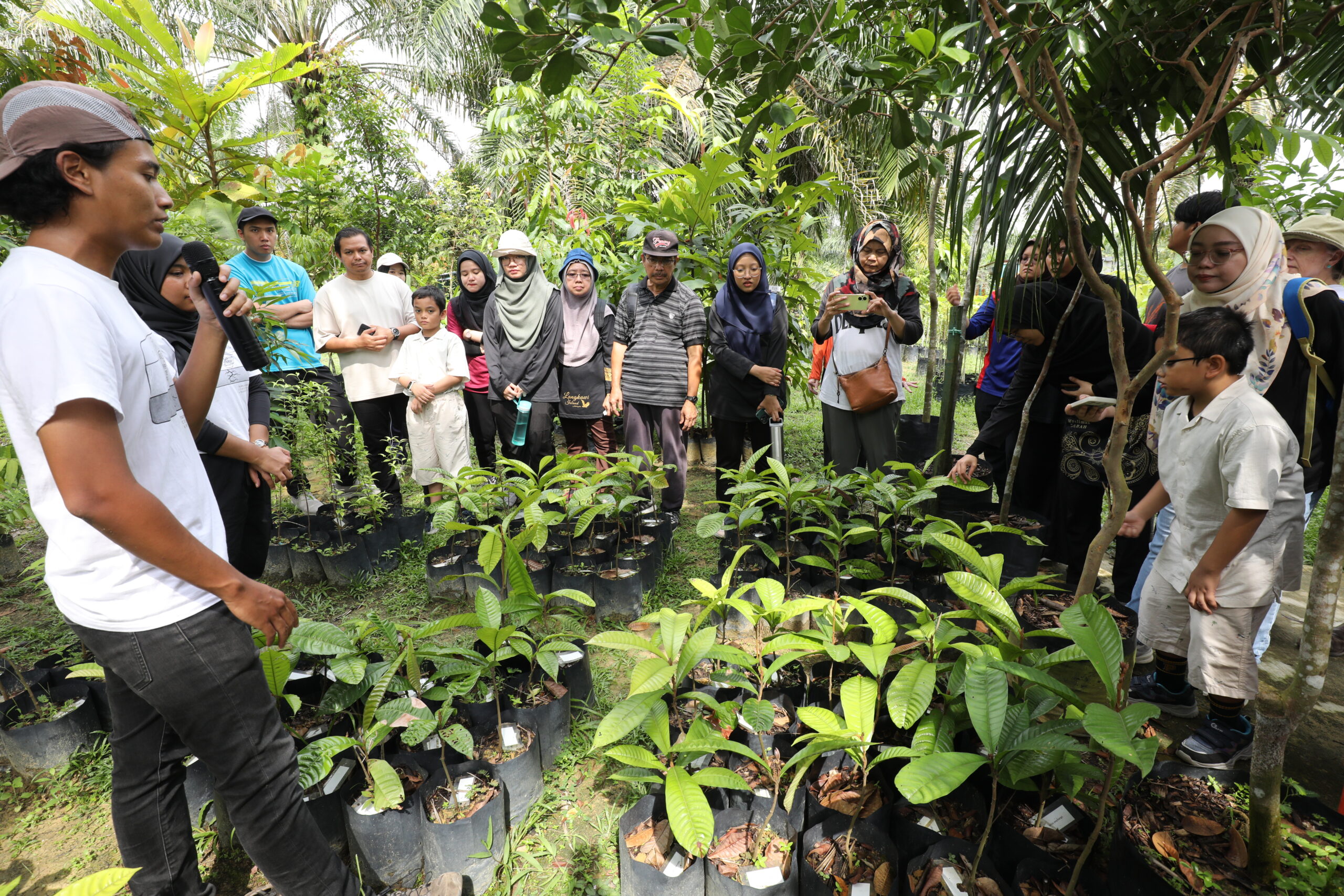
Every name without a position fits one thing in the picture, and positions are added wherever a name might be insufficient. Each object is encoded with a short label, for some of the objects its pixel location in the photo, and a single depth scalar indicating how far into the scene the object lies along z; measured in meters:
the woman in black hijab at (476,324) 4.36
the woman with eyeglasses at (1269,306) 2.04
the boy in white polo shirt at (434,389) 3.90
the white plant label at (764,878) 1.45
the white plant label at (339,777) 1.74
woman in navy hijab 3.71
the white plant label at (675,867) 1.50
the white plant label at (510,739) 2.02
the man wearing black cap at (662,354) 3.77
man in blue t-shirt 3.47
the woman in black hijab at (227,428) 2.02
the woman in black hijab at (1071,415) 2.76
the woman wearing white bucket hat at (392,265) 4.64
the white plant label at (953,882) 1.38
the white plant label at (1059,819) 1.56
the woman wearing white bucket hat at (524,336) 4.05
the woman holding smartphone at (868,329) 3.32
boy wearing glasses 1.77
